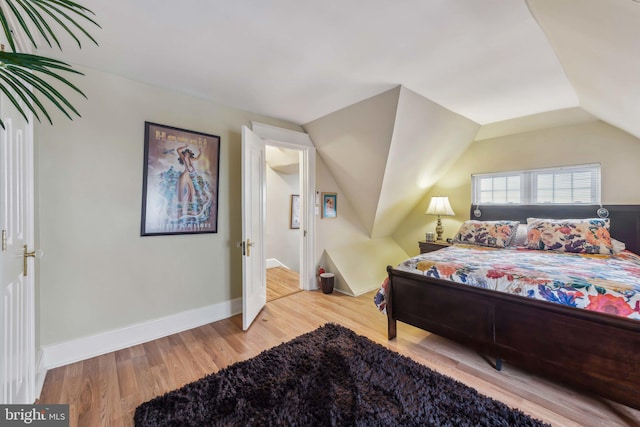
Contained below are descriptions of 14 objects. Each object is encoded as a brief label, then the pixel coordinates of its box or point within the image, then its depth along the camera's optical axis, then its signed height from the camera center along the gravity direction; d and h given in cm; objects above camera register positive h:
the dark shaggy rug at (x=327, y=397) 165 -124
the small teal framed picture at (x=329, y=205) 414 +11
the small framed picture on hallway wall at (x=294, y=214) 537 -4
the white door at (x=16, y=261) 124 -25
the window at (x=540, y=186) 334 +36
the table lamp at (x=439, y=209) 421 +5
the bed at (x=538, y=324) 165 -82
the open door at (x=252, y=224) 280 -14
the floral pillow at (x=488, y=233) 336 -27
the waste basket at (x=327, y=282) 389 -101
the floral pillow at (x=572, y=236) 284 -25
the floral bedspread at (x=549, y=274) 173 -47
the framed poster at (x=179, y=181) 257 +31
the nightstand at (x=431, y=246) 402 -50
